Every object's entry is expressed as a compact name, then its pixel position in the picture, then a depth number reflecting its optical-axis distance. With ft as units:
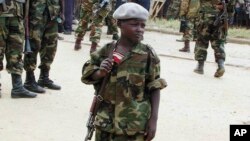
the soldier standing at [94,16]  36.90
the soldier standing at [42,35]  24.85
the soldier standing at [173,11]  71.86
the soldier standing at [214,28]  33.94
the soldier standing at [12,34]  22.96
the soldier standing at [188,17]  43.35
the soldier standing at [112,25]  44.70
